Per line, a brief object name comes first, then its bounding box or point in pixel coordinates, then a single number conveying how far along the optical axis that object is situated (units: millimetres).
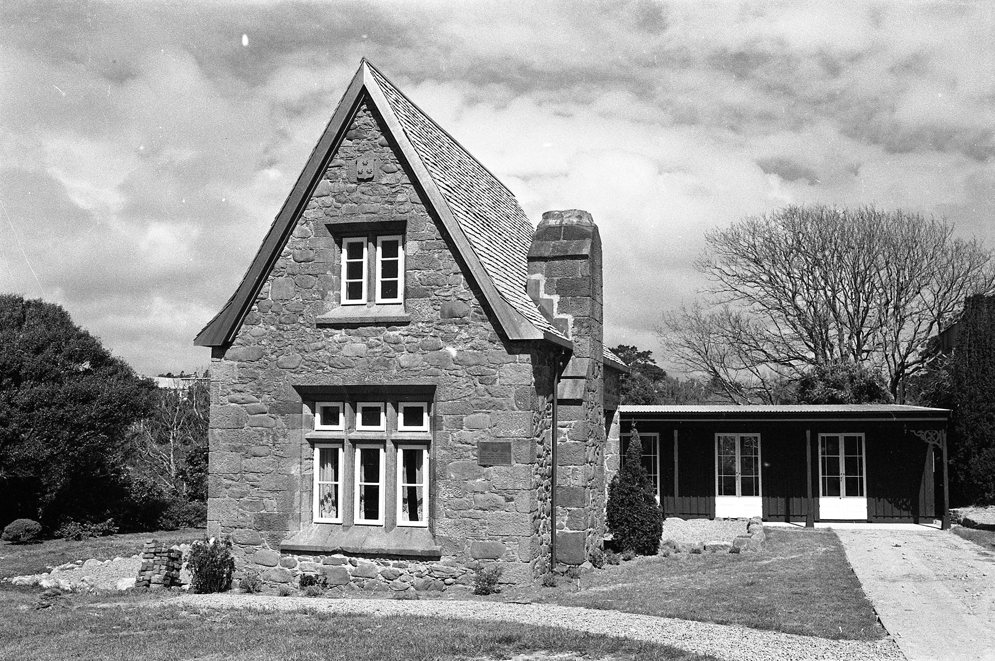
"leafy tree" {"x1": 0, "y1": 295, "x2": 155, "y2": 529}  20500
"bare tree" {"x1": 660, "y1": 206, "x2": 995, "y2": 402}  33531
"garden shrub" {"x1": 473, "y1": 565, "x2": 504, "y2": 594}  12211
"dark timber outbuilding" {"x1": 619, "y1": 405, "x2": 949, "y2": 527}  23094
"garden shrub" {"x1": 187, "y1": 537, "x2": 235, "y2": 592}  12797
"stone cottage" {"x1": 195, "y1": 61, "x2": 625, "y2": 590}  12625
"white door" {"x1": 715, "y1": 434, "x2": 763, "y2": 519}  24172
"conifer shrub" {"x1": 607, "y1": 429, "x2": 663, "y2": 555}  16203
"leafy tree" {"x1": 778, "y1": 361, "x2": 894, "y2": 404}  32188
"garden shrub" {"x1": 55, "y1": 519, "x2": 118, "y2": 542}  21078
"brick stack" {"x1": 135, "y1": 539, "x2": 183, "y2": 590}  13141
